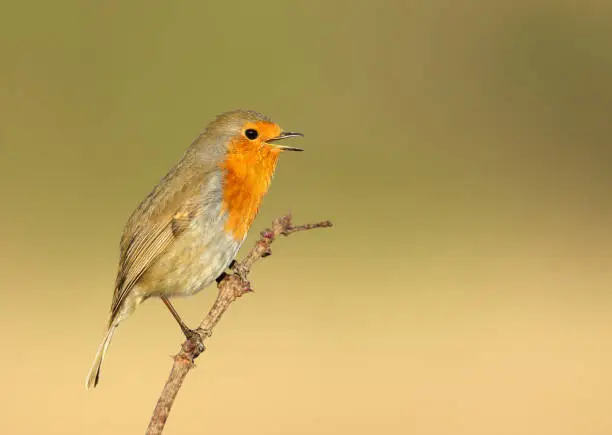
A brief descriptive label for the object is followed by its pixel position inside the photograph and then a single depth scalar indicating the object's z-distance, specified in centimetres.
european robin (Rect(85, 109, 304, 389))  802
